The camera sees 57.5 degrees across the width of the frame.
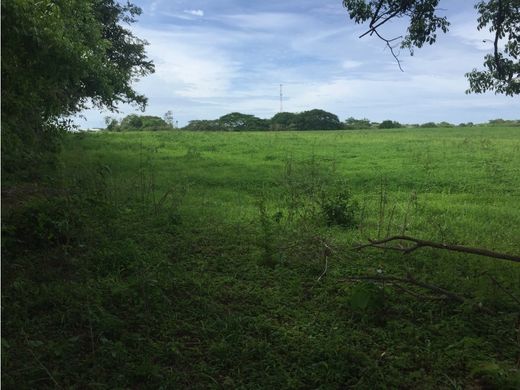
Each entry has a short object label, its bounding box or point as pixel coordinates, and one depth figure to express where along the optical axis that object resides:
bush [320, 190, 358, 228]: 7.89
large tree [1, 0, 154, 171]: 5.67
